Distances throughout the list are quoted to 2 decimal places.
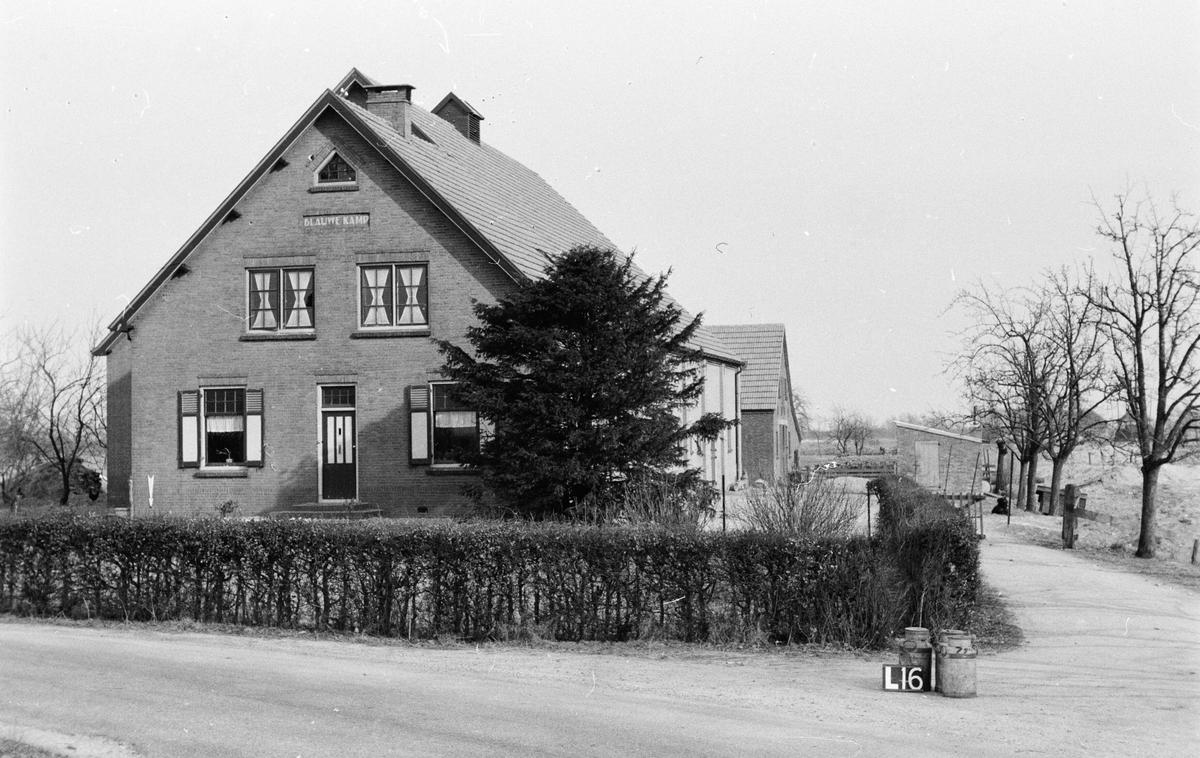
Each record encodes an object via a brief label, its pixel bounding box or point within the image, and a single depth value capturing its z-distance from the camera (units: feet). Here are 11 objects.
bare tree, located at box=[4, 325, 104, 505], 131.33
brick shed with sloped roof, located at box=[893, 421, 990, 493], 144.36
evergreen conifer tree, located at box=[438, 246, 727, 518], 63.05
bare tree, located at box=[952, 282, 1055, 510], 131.03
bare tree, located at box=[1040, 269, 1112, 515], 121.39
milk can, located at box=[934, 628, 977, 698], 33.17
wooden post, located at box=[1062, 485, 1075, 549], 81.51
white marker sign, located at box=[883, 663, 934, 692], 34.04
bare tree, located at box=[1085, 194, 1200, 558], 76.59
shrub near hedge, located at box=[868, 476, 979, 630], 42.29
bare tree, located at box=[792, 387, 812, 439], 298.86
